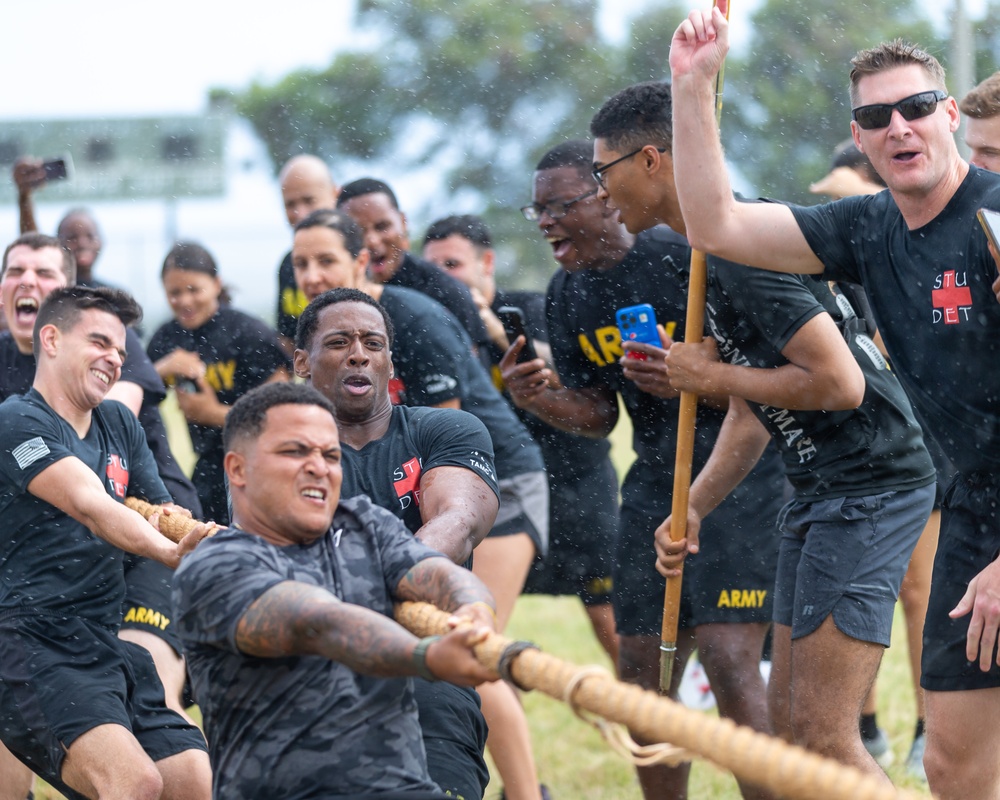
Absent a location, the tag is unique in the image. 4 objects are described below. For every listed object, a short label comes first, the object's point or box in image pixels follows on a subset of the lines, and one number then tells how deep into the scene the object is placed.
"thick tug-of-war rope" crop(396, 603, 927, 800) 5.06
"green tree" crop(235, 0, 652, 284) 70.00
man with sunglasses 7.87
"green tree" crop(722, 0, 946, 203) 63.28
